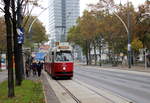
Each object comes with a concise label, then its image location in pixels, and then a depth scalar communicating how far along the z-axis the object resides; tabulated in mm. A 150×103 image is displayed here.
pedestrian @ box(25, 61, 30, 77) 33281
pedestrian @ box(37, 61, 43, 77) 35169
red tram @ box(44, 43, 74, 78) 29062
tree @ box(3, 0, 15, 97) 13852
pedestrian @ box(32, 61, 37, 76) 36112
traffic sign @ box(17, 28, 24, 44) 20086
